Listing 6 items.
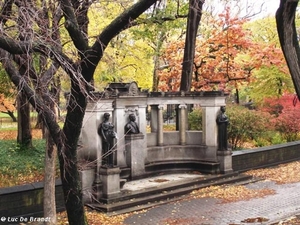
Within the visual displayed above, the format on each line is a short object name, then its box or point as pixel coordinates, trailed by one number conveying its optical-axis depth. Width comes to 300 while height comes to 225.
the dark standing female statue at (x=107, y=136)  9.91
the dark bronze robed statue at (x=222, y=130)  12.69
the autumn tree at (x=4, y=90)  12.52
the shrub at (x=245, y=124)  16.05
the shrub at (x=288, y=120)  17.75
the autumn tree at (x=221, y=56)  20.67
